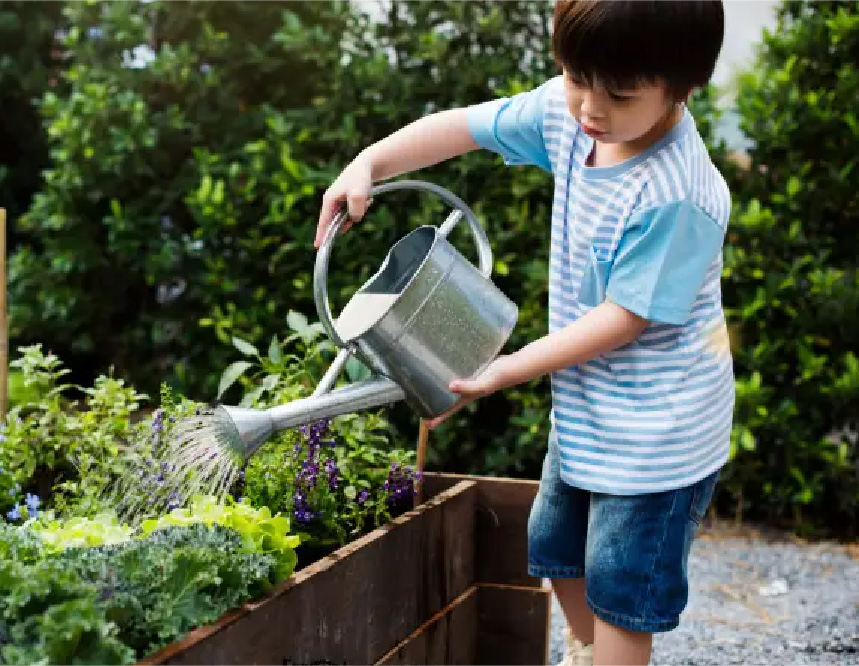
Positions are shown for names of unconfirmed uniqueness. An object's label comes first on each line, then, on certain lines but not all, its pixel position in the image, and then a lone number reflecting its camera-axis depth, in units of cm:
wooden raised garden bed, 159
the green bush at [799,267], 353
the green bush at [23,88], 443
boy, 160
